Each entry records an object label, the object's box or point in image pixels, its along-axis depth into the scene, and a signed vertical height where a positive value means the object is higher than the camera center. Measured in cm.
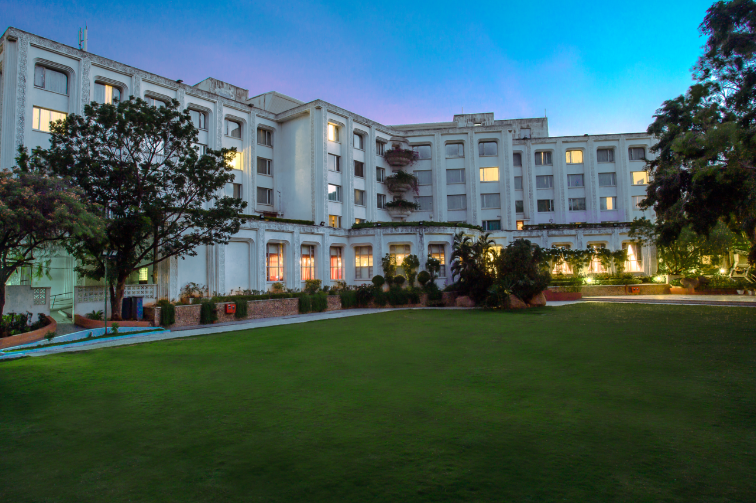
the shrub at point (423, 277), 2972 -37
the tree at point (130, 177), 1642 +404
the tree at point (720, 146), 1190 +350
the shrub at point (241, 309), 2034 -155
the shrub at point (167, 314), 1786 -149
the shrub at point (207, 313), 1920 -160
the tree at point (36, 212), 1215 +191
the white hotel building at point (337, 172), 2305 +849
